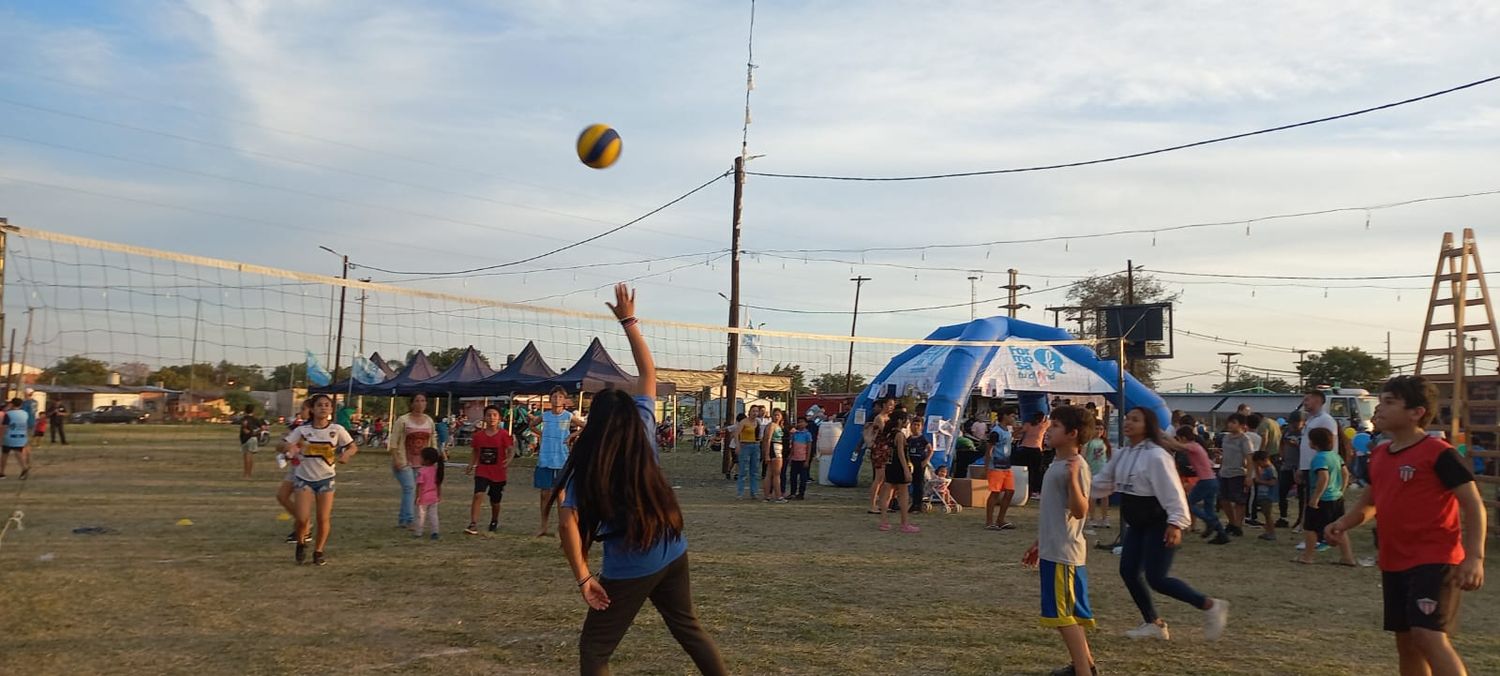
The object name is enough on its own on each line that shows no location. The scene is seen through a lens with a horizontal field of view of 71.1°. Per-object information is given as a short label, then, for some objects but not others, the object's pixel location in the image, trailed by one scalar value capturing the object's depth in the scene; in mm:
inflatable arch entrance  19344
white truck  28969
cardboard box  16594
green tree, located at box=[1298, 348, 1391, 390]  64312
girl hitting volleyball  3969
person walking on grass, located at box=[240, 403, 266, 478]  19891
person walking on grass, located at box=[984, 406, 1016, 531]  13664
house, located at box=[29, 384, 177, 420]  55719
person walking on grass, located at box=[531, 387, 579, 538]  12062
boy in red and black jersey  4637
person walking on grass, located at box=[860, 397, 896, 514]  14234
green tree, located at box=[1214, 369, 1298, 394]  68875
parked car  62312
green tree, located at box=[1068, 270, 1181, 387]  53875
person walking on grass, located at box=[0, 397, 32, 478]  17703
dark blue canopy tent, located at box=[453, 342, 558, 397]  27250
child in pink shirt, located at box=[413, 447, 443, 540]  11508
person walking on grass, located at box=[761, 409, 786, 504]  17391
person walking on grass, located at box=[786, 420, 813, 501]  17625
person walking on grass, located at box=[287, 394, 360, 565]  9328
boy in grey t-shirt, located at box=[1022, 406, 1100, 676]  5531
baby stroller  16156
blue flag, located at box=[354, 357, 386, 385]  34031
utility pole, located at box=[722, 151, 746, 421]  23688
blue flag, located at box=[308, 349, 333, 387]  34625
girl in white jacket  6219
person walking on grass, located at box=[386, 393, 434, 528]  11867
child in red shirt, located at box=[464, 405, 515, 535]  12008
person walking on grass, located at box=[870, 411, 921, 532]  13250
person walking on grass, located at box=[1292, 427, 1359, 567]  10758
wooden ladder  12766
